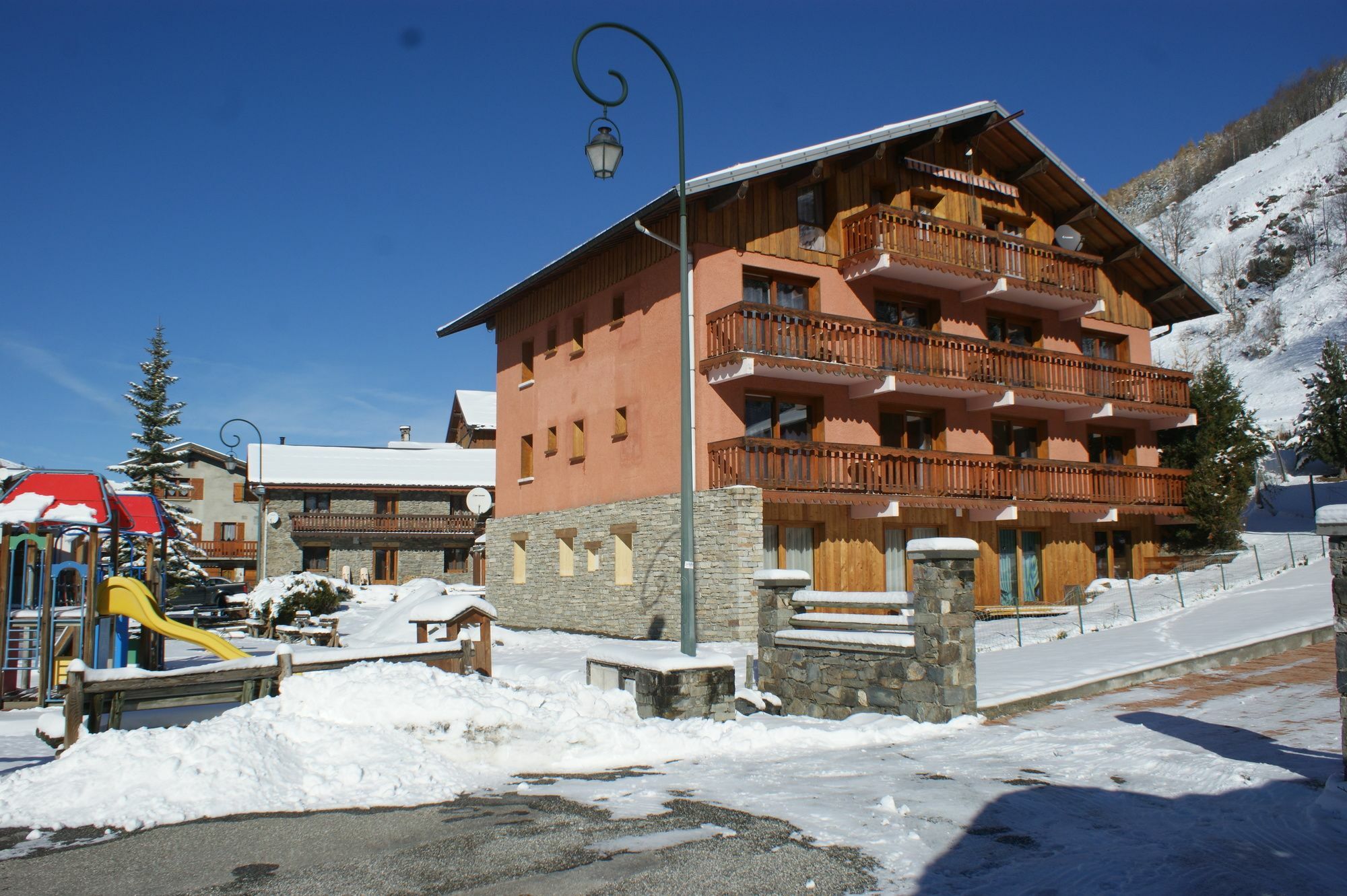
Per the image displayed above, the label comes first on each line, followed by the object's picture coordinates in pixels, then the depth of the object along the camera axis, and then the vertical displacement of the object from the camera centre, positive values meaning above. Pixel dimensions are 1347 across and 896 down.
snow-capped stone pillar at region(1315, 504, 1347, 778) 6.64 -0.03
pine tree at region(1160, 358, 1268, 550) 27.44 +2.76
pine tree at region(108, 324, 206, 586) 39.47 +5.29
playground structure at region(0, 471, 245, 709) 12.42 -0.33
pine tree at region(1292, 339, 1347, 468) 43.09 +5.97
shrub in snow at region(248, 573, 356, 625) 28.20 -0.76
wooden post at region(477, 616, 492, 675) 11.93 -0.95
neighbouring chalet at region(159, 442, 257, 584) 51.81 +3.10
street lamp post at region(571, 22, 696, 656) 13.01 +2.88
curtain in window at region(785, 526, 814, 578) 21.78 +0.34
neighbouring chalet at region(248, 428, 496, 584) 48.47 +2.52
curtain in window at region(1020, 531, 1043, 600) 26.11 -0.06
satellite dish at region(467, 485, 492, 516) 32.12 +2.07
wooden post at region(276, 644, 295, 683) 9.30 -0.81
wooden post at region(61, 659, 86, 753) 8.13 -1.02
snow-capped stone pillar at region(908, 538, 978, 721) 10.59 -0.59
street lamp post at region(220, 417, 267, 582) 31.71 +1.34
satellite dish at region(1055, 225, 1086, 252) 28.14 +8.63
